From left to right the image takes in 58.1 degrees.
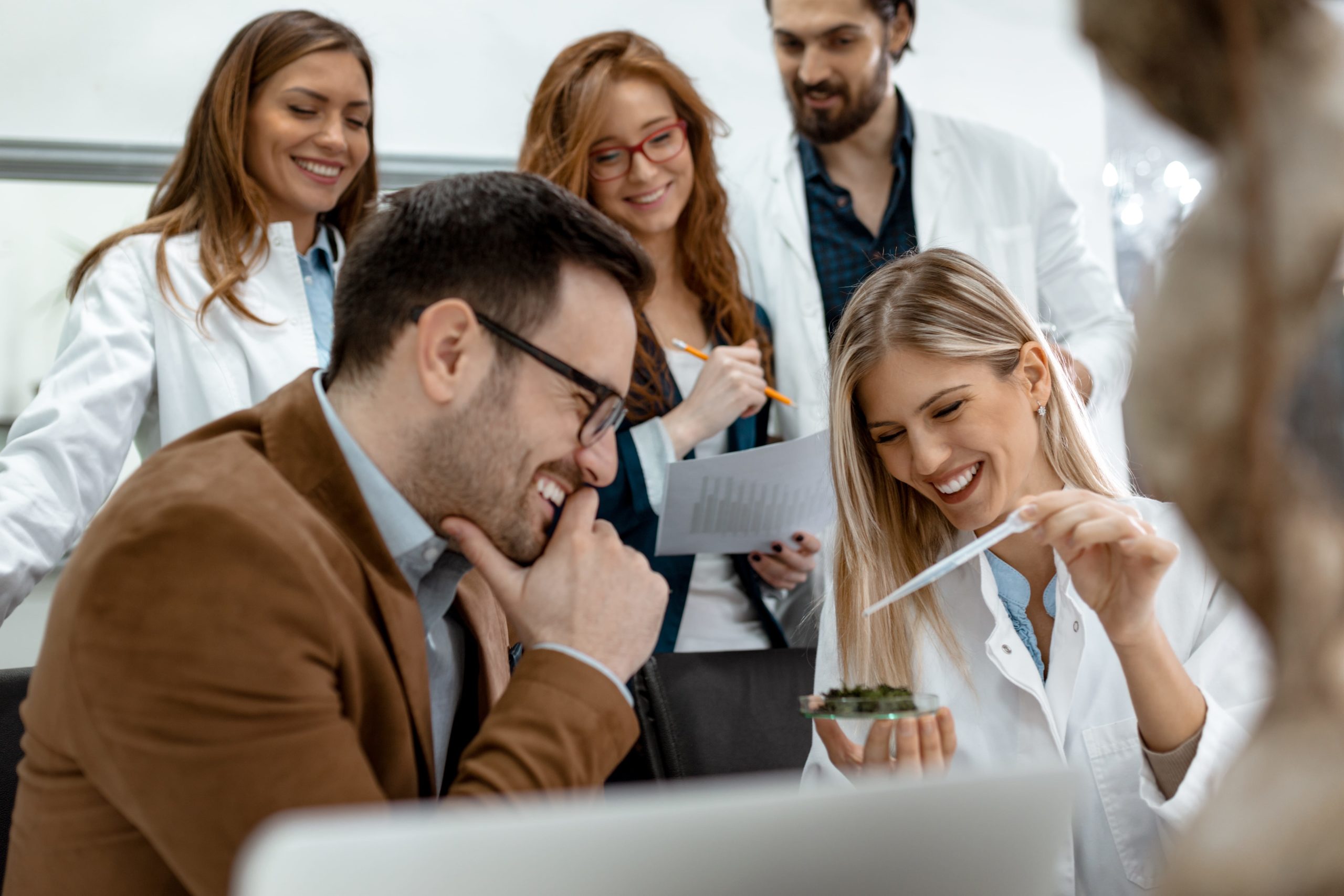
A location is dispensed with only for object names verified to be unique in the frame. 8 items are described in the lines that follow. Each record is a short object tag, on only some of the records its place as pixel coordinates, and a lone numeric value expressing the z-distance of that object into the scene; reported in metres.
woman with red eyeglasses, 2.24
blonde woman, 1.39
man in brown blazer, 0.94
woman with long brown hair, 2.10
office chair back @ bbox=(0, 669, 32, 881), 1.58
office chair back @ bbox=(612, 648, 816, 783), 1.93
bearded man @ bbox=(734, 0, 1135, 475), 2.80
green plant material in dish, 1.28
